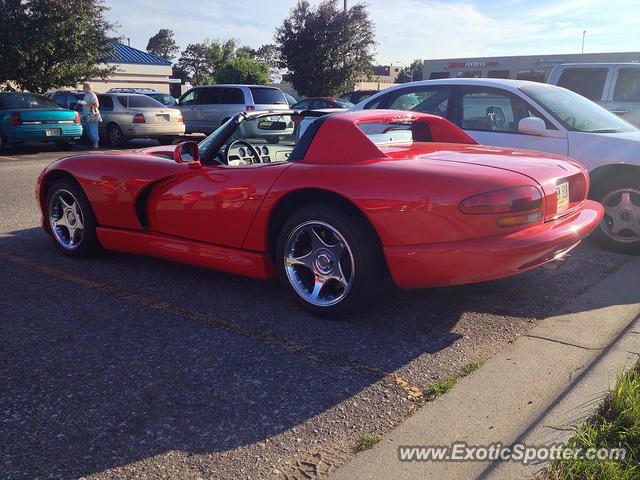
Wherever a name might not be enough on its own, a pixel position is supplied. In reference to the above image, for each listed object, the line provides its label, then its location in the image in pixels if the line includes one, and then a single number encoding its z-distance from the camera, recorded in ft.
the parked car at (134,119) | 51.47
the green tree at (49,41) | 62.39
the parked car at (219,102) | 52.11
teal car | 44.24
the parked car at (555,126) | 17.20
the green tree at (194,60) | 331.16
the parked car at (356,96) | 77.05
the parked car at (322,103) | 66.74
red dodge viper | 10.25
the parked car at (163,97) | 68.69
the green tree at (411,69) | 264.91
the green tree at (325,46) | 107.55
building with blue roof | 132.26
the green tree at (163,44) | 390.62
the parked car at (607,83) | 26.13
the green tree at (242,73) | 137.49
